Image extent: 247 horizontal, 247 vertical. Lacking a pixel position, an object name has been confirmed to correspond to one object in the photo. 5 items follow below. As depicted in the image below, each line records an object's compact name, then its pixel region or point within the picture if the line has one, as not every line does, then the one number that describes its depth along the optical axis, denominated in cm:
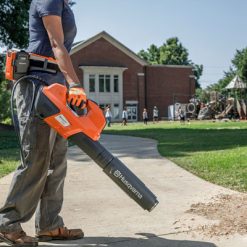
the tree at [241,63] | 7400
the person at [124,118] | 4307
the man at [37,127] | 346
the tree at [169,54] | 9800
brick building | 5972
